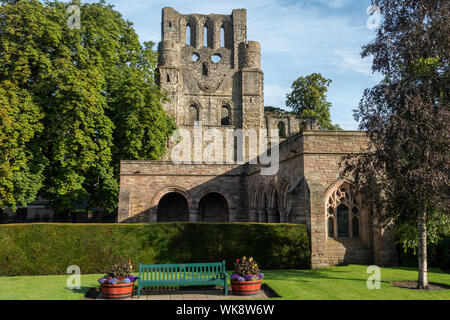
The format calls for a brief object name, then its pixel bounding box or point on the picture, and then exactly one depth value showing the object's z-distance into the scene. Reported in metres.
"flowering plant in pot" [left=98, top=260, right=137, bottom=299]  9.05
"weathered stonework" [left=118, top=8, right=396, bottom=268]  14.90
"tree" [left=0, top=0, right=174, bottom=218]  19.12
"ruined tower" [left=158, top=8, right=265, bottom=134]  40.50
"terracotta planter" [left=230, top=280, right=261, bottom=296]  9.38
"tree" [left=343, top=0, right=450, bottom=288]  9.78
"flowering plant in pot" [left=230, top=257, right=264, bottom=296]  9.38
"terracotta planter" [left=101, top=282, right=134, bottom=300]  9.04
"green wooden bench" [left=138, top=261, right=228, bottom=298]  9.30
